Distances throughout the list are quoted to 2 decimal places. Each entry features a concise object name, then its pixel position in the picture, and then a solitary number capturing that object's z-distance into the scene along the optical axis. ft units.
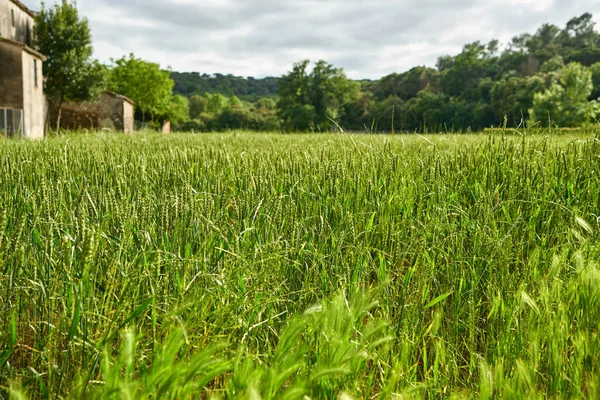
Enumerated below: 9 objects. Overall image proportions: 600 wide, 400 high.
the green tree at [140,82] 170.81
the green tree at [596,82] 182.45
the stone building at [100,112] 110.01
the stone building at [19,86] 73.41
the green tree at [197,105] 394.52
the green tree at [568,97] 109.51
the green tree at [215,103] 418.10
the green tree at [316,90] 224.53
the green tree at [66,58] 102.37
